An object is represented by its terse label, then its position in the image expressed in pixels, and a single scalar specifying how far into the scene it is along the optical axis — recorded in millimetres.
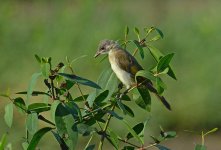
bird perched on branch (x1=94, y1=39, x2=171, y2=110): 9398
